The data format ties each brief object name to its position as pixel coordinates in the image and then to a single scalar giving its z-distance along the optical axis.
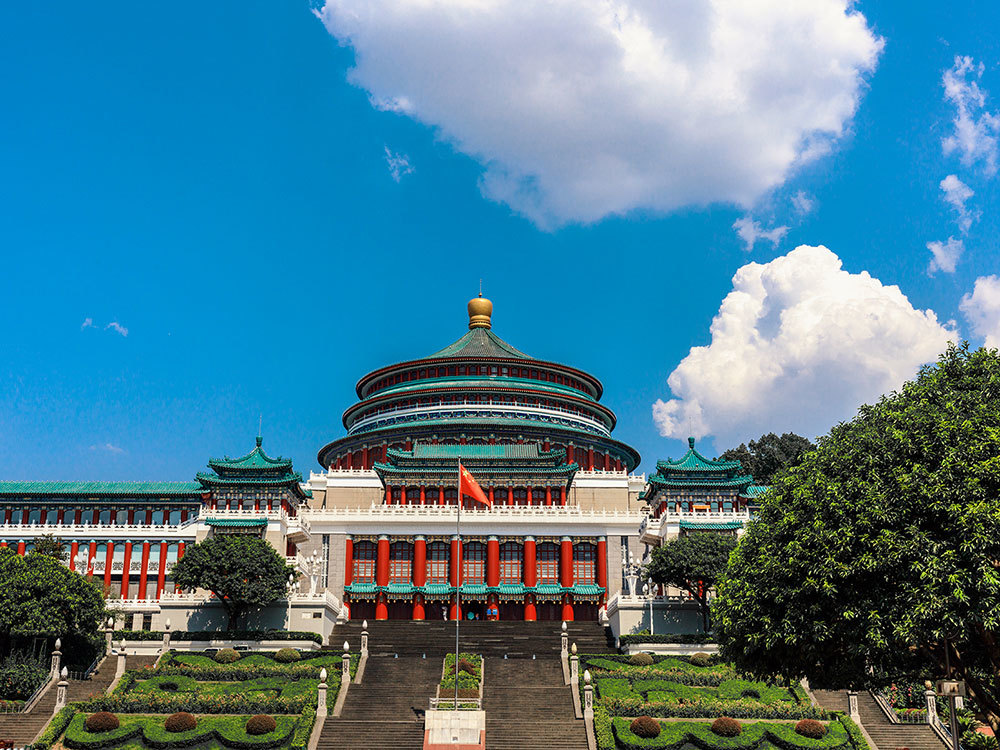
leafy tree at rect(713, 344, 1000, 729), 26.80
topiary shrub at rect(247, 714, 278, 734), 45.56
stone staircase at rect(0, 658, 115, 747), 47.75
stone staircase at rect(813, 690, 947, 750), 46.78
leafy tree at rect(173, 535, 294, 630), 63.59
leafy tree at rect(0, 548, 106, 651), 55.19
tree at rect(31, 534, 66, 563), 73.44
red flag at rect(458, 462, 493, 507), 57.81
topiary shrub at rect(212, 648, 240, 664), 58.00
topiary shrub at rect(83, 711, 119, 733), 45.81
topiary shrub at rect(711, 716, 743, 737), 45.94
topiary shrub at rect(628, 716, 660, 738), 45.34
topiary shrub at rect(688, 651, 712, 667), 57.88
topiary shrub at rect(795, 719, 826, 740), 45.94
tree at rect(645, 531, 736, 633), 62.38
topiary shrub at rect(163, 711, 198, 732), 45.69
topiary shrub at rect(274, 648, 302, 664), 58.75
